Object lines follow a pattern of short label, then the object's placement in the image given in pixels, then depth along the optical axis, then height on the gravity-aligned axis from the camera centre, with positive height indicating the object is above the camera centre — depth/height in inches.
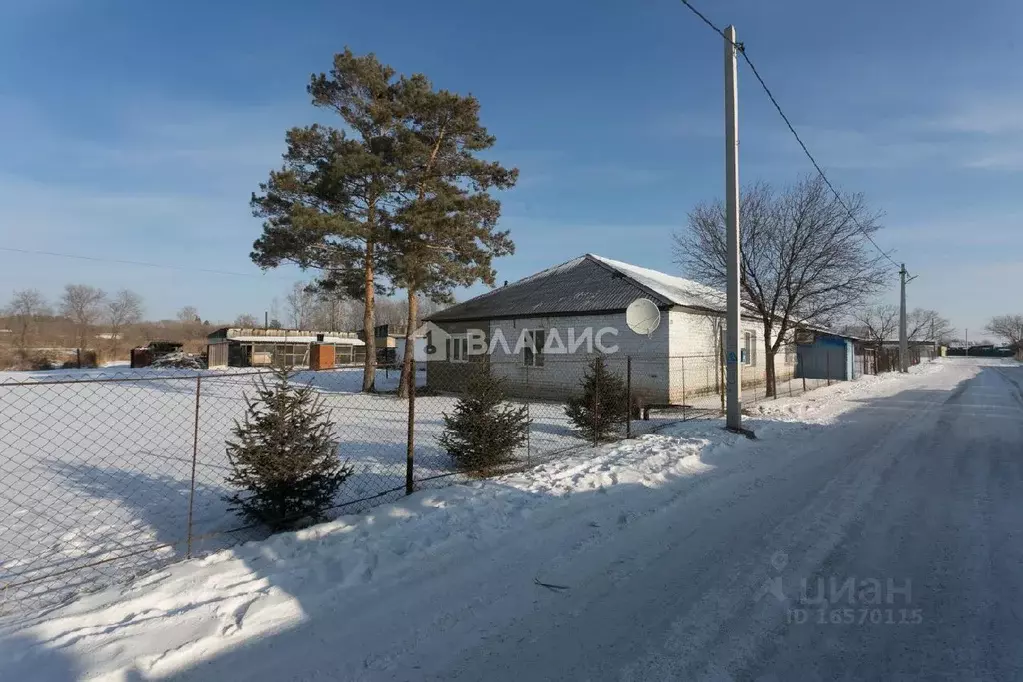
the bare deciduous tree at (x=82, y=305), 2810.0 +249.7
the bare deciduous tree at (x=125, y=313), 3068.4 +225.1
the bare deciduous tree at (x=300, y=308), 3450.5 +283.7
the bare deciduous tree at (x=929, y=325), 2970.0 +148.8
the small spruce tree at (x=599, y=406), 369.1 -40.0
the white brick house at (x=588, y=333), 652.1 +25.9
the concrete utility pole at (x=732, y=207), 398.3 +111.1
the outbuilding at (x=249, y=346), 1649.9 +15.3
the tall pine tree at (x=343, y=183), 677.9 +223.2
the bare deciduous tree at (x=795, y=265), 649.6 +109.4
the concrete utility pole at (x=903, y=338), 1453.2 +37.0
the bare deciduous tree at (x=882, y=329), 1955.7 +90.5
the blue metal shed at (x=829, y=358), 1098.7 -14.6
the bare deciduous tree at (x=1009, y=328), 3094.7 +146.3
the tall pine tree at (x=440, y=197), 681.0 +209.6
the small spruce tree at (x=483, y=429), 283.6 -43.2
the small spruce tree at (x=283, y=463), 193.5 -42.1
